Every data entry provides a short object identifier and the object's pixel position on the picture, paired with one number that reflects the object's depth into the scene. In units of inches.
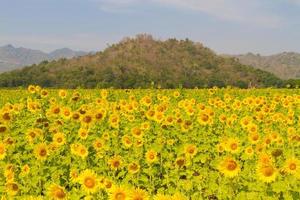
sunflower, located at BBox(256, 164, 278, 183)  246.4
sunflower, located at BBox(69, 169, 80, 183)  283.7
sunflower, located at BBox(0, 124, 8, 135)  391.5
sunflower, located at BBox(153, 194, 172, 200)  174.6
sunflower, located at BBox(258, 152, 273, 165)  259.1
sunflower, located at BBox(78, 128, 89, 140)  404.8
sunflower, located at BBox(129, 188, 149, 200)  183.3
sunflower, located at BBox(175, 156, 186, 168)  307.7
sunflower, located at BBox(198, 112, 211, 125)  456.8
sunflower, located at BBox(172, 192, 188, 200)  173.9
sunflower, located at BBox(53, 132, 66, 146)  384.0
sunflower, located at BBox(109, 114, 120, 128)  443.2
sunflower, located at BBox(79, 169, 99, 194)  232.1
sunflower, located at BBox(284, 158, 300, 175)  264.5
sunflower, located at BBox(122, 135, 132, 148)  382.3
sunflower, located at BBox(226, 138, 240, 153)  333.9
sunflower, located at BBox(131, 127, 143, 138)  390.8
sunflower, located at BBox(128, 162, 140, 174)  307.7
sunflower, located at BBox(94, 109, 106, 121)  438.8
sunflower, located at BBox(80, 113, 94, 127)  421.1
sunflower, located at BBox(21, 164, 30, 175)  305.6
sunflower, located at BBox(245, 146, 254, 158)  346.7
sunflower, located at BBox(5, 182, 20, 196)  243.5
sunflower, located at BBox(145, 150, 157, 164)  344.5
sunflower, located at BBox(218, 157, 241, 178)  258.4
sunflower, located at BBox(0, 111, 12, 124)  420.8
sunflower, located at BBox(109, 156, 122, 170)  302.5
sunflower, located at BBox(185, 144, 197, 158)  351.6
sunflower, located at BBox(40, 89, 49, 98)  542.3
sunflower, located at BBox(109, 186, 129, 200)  193.0
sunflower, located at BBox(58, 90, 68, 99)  555.3
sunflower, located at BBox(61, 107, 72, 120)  442.3
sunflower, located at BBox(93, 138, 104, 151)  370.0
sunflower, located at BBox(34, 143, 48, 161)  338.6
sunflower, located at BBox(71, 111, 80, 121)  438.0
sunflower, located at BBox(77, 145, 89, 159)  354.0
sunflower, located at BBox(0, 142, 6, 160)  343.3
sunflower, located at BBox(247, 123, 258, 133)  408.7
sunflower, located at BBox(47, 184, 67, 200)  213.9
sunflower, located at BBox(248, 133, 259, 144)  377.1
